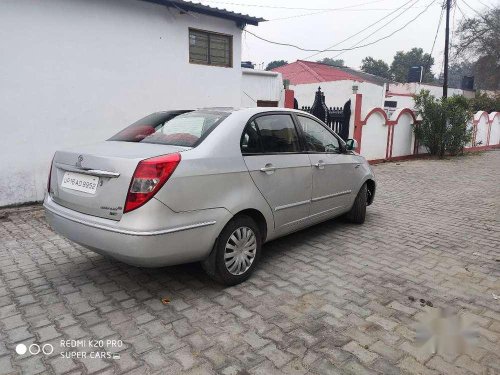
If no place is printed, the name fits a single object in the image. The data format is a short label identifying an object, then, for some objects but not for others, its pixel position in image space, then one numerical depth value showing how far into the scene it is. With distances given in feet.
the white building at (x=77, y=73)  19.51
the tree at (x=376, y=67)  201.36
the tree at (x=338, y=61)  258.20
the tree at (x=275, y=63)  168.55
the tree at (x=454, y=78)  253.20
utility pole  56.39
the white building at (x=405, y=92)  92.48
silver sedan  9.31
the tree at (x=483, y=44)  100.53
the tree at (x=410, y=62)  198.70
